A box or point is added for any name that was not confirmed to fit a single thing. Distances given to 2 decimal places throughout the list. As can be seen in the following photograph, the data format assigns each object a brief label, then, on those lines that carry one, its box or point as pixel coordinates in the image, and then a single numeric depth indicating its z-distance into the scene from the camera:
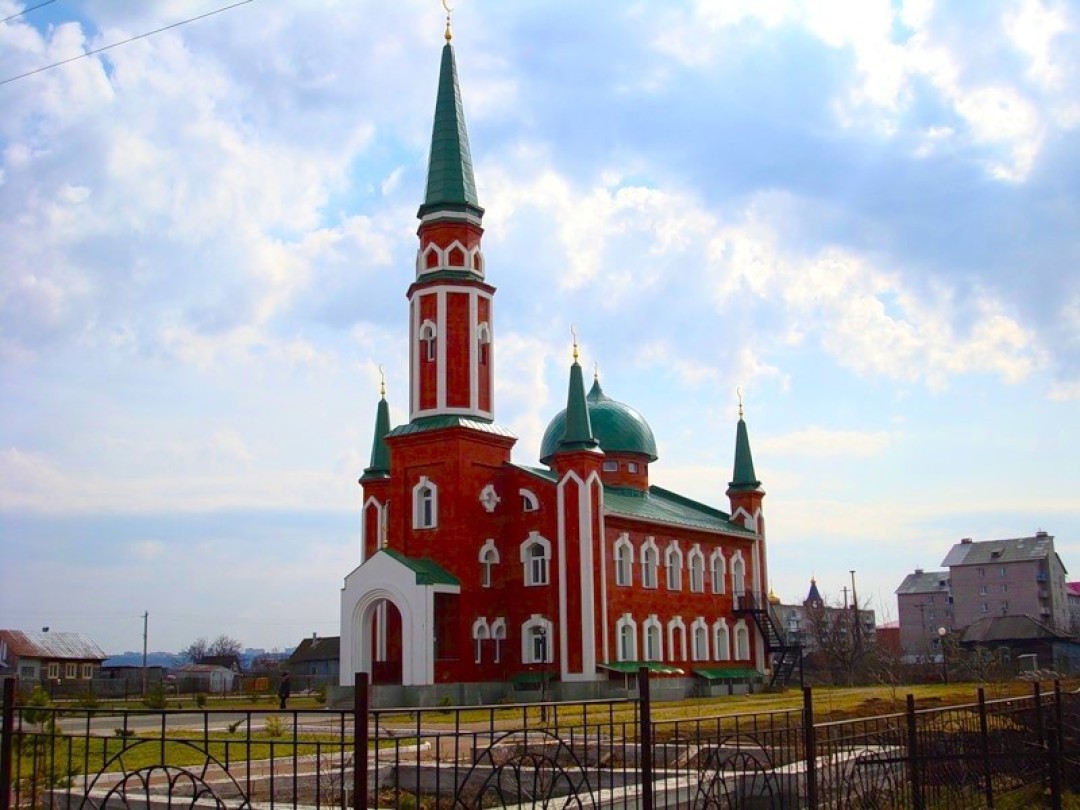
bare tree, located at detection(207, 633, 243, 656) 145.35
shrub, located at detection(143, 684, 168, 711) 34.97
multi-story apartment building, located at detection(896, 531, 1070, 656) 90.69
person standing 36.65
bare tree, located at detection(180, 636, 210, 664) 144.05
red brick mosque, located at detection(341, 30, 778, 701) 38.31
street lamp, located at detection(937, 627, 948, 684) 48.31
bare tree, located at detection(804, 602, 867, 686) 59.12
